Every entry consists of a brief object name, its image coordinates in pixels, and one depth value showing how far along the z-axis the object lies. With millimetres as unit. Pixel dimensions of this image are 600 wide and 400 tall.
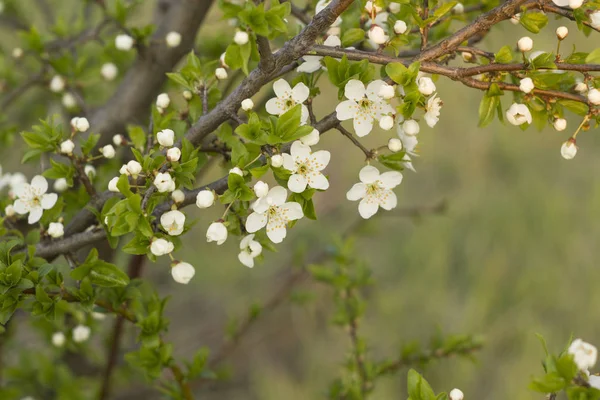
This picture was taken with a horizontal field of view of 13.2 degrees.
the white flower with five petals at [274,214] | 1101
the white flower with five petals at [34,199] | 1149
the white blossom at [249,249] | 1122
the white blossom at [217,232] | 1101
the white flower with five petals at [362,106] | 1101
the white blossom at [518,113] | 1105
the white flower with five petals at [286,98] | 1109
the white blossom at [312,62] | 1118
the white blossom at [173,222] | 1098
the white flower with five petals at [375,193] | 1133
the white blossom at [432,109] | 1104
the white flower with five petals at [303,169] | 1096
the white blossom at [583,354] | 1072
